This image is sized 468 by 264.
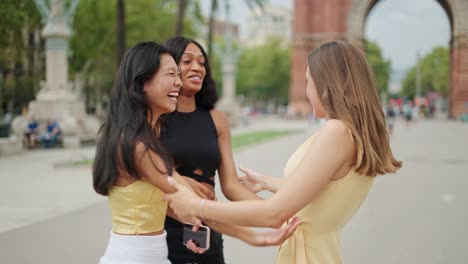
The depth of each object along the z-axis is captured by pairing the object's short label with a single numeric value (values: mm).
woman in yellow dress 2697
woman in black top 3792
